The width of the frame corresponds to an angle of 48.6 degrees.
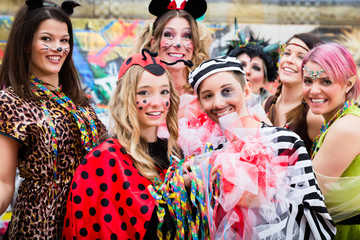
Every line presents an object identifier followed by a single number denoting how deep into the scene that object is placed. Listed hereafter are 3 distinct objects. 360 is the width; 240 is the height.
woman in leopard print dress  2.34
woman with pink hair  2.34
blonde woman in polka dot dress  2.03
